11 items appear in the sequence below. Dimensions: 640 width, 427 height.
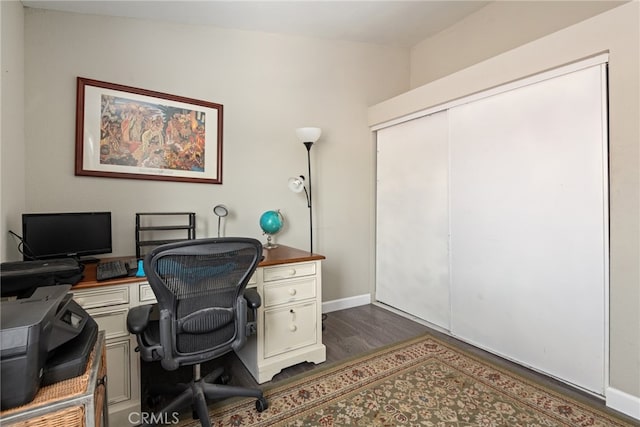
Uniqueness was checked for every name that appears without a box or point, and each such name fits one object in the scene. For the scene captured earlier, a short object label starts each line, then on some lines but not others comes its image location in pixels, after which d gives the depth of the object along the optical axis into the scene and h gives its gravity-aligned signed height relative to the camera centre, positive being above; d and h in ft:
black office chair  4.58 -1.60
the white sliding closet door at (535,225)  6.13 -0.26
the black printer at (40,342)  2.40 -1.17
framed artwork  6.96 +1.99
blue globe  8.71 -0.25
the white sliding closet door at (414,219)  9.20 -0.17
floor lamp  8.98 +1.21
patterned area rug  5.42 -3.68
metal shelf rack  7.14 -0.37
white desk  5.11 -2.22
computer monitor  5.60 -0.42
